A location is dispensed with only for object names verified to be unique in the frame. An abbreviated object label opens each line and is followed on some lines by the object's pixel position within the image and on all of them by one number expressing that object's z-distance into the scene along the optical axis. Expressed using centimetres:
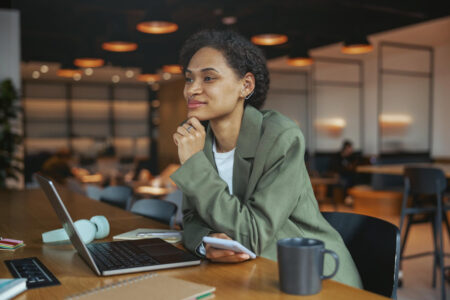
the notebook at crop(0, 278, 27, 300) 88
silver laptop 107
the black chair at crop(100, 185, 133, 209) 316
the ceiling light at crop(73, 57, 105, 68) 726
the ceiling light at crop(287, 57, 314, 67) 757
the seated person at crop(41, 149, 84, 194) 627
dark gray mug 88
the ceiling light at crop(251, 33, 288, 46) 635
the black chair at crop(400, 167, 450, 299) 405
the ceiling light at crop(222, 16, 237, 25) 802
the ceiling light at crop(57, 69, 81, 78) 905
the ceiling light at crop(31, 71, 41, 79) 1334
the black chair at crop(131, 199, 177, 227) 220
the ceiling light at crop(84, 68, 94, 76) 1293
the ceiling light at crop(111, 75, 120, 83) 1453
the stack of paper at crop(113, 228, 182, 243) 145
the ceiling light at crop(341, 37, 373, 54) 672
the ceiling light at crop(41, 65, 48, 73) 1231
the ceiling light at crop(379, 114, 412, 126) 986
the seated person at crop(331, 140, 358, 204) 934
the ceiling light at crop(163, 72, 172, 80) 1445
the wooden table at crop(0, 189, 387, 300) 92
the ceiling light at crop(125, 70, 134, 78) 1372
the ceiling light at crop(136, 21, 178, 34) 525
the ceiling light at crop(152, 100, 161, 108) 1652
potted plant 646
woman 121
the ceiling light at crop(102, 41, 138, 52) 616
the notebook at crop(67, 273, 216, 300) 86
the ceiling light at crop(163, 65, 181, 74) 829
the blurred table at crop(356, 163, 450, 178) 565
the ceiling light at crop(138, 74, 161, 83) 1037
